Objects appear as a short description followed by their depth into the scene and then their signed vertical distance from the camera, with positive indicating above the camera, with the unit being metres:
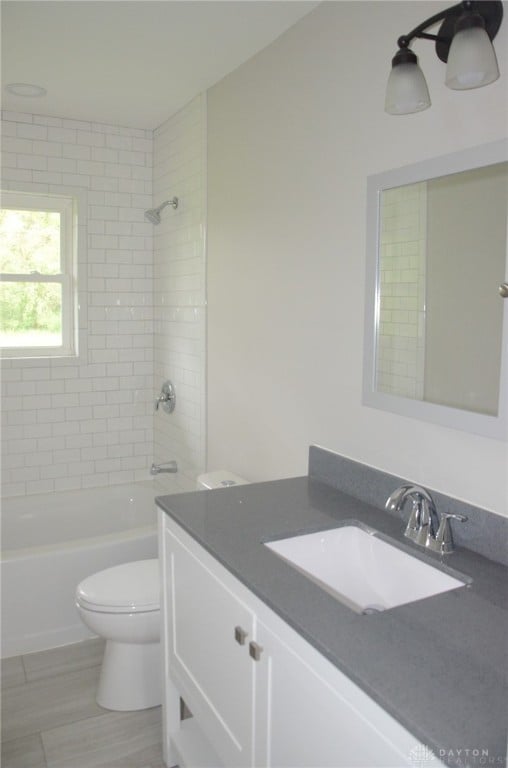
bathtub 2.96 -1.24
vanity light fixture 1.40 +0.59
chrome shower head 3.55 +0.58
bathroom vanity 1.05 -0.62
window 3.77 +0.22
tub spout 3.65 -0.87
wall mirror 1.57 +0.07
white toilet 2.40 -1.17
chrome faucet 1.63 -0.53
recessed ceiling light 3.14 +1.09
